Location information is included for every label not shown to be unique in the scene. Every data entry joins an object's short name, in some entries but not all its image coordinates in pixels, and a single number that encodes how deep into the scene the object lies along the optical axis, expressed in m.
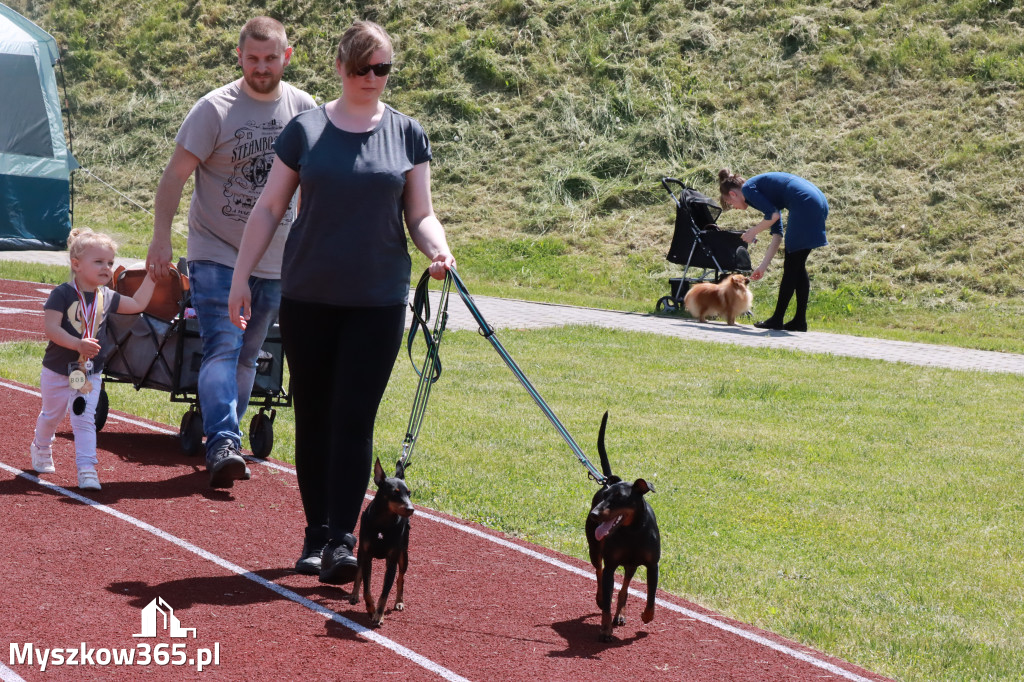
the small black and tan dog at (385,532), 8.86
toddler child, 12.55
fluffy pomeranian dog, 33.00
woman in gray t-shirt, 9.20
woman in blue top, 31.69
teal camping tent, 45.34
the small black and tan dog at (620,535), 8.88
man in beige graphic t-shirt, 12.39
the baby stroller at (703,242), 34.22
